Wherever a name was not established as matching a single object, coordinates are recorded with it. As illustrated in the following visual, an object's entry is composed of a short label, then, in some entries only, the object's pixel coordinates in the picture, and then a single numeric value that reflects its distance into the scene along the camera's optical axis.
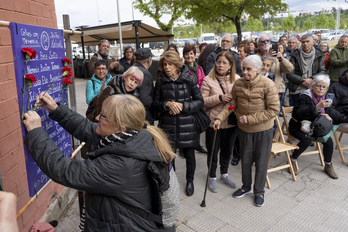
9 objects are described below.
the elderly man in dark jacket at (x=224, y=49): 5.19
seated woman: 4.15
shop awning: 10.43
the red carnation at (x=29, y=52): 1.81
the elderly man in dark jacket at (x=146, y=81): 3.66
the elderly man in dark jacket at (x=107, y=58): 5.85
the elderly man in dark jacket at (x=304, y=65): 5.85
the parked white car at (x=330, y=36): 47.28
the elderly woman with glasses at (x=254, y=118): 3.34
